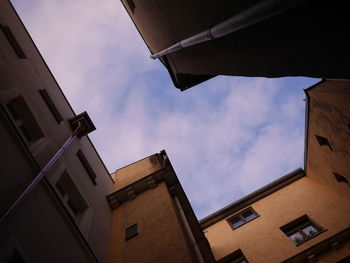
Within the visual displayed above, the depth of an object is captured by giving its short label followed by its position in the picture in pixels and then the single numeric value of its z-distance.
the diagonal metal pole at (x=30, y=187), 4.22
